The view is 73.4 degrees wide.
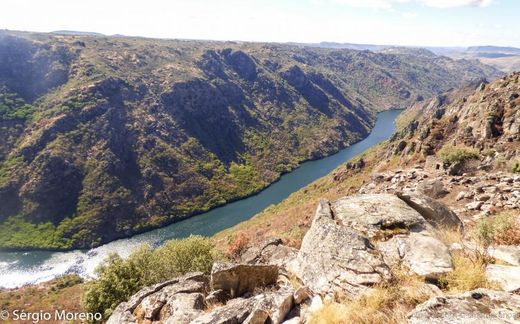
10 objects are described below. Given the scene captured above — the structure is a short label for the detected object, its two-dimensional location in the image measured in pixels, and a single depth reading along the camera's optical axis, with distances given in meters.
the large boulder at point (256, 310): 13.66
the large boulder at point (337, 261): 13.80
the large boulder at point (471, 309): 9.17
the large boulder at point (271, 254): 24.25
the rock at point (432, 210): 21.34
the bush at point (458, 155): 47.19
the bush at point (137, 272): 34.53
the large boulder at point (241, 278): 18.53
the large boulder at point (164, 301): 18.08
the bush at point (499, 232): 15.95
